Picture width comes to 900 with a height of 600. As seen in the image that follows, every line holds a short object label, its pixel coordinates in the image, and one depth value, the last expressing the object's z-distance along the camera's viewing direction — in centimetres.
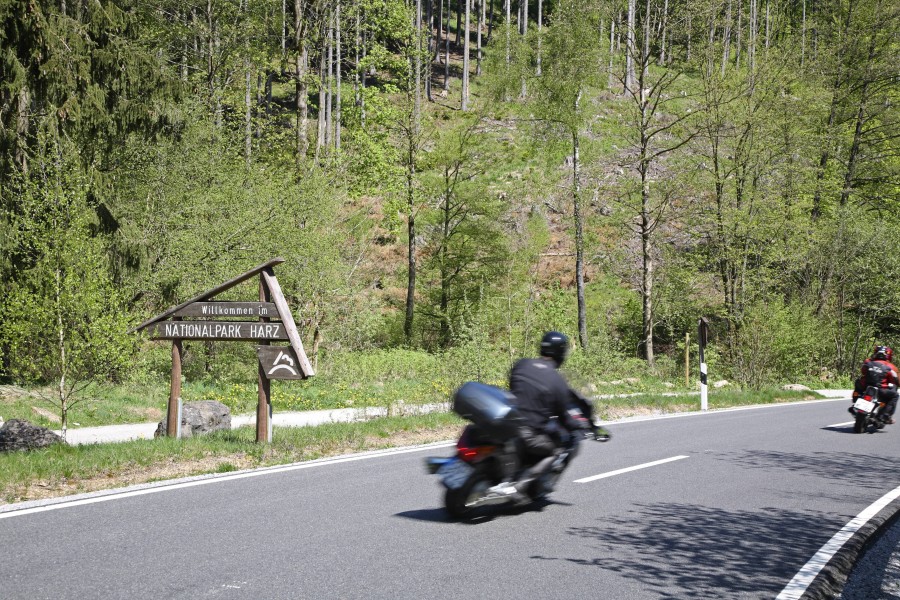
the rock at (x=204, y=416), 1296
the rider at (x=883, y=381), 1537
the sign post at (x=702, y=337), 2027
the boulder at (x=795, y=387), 2748
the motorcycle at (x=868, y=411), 1489
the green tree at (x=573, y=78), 3167
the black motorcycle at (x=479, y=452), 655
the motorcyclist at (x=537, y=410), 689
